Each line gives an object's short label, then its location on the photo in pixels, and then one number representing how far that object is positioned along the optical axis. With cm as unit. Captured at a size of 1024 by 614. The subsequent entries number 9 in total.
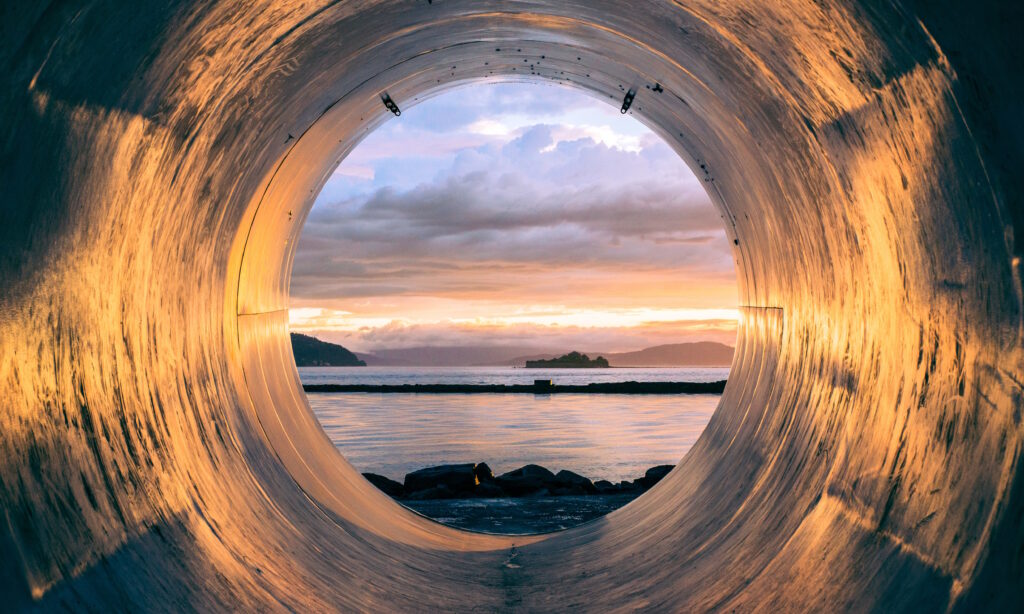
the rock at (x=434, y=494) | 1217
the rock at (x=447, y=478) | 1262
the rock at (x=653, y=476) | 1340
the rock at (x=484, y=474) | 1325
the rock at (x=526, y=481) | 1272
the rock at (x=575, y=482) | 1283
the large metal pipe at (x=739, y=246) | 283
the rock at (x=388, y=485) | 1287
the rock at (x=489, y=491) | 1239
